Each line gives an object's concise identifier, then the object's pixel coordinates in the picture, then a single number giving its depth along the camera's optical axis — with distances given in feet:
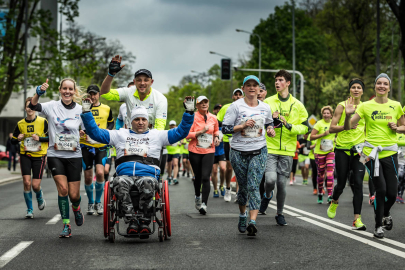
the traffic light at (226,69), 110.01
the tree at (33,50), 104.63
